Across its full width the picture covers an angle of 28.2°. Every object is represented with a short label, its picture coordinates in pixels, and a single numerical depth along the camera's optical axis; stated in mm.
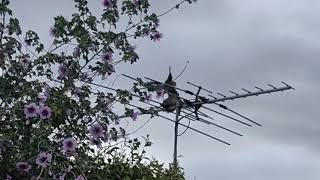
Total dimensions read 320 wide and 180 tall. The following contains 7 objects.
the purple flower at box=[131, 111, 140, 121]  5054
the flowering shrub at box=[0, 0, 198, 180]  4406
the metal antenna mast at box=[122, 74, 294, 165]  7715
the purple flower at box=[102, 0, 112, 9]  5091
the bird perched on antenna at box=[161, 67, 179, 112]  7107
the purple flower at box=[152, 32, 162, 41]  5293
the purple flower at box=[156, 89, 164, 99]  5252
